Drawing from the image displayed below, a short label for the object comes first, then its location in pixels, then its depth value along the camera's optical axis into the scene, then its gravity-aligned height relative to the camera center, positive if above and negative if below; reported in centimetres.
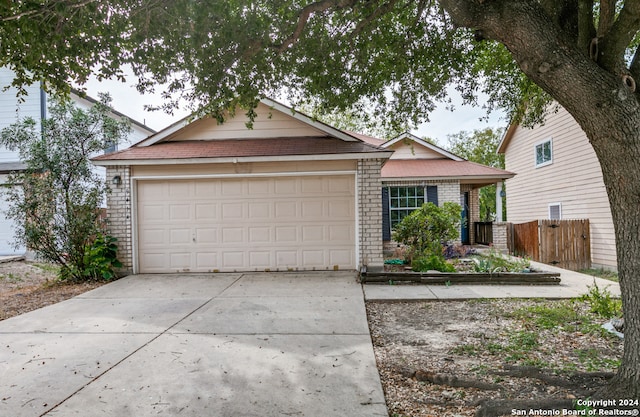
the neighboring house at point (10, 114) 1262 +394
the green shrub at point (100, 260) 841 -81
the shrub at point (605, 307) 528 -138
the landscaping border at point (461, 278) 772 -131
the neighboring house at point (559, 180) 1131 +133
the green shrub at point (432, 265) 841 -110
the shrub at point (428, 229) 896 -28
